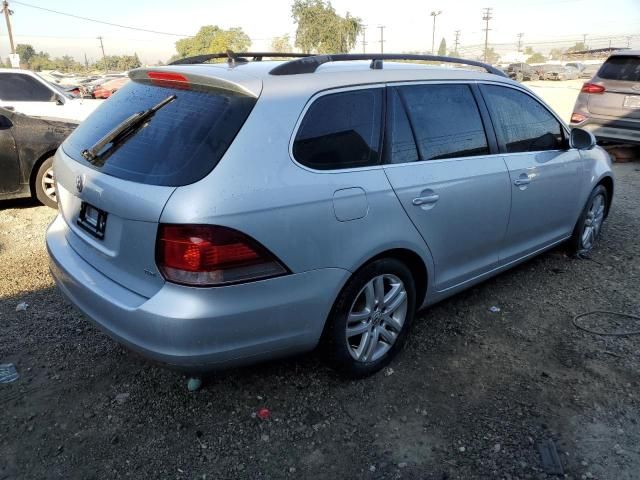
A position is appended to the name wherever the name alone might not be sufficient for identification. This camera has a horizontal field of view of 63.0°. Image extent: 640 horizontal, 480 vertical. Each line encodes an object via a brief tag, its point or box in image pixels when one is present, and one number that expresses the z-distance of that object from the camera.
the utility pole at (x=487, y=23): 72.82
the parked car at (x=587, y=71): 48.57
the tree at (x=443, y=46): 109.69
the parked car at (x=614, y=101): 8.22
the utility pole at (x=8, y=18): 39.03
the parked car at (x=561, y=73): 47.15
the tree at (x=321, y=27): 53.06
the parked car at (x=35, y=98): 7.94
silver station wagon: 2.21
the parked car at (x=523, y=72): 45.81
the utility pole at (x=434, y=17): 71.44
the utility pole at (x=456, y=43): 98.11
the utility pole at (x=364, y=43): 60.78
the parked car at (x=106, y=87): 24.53
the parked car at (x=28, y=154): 5.73
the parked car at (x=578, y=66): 49.99
